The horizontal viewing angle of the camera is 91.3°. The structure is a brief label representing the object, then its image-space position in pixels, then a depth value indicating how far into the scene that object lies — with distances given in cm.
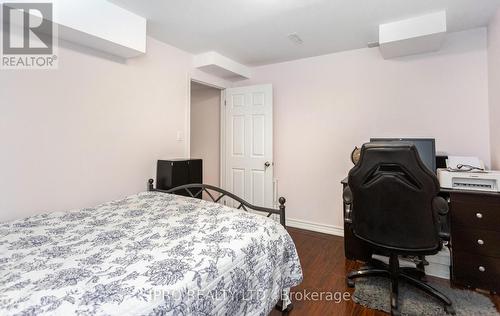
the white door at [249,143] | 346
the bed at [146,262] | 81
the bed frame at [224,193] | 169
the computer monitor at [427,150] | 221
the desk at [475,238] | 183
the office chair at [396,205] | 157
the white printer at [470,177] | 188
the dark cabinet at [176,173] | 258
